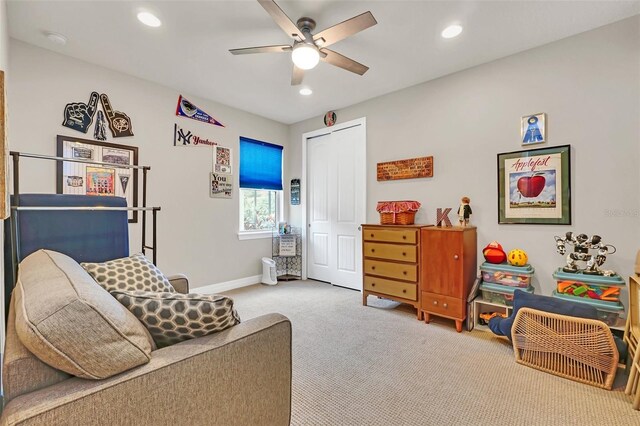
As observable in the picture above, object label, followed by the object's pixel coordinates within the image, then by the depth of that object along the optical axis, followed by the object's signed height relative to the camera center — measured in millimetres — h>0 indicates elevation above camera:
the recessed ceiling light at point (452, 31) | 2377 +1502
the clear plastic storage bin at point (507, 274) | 2574 -584
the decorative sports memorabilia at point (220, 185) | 3934 +361
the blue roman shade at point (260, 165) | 4316 +731
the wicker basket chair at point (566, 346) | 1815 -915
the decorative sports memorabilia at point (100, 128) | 2982 +865
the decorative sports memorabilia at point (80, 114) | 2801 +970
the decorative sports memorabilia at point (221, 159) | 3953 +720
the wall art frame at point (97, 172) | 2783 +415
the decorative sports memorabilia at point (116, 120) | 3033 +987
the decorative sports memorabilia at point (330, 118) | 4316 +1385
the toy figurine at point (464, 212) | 2990 -18
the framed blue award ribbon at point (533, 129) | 2666 +760
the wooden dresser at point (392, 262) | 3004 -566
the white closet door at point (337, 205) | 4109 +95
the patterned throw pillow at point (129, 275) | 1563 -358
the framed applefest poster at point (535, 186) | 2576 +221
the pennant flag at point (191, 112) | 3607 +1277
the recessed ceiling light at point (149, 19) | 2215 +1509
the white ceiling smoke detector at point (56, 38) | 2453 +1504
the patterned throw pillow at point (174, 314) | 1045 -373
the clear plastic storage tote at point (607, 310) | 2123 -736
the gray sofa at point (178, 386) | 739 -514
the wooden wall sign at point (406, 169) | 3399 +516
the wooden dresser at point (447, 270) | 2689 -572
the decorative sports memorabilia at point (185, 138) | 3586 +938
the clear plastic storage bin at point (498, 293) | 2611 -758
